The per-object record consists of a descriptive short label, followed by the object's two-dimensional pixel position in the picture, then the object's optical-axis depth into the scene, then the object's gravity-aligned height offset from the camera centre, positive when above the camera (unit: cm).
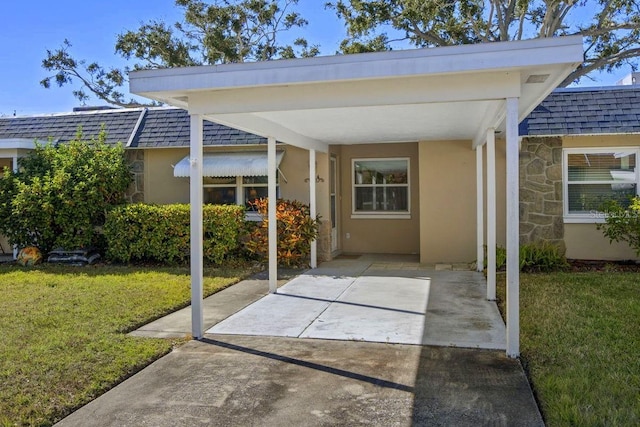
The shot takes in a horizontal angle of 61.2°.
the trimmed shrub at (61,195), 1187 +46
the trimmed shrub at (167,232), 1161 -39
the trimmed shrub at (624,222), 1027 -26
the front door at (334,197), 1343 +37
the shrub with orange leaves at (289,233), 1130 -44
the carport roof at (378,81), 520 +139
